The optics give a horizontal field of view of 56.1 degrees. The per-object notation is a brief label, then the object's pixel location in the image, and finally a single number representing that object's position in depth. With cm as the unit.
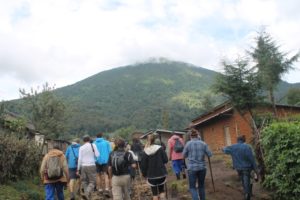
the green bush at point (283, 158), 689
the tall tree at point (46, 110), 2589
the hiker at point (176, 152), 934
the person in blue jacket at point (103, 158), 859
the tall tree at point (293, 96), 2980
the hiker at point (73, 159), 826
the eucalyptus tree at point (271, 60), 2316
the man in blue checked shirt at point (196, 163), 662
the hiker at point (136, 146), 922
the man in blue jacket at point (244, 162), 727
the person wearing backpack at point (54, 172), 670
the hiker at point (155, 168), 623
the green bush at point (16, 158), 1020
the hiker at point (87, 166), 786
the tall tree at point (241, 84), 1645
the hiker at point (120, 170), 632
